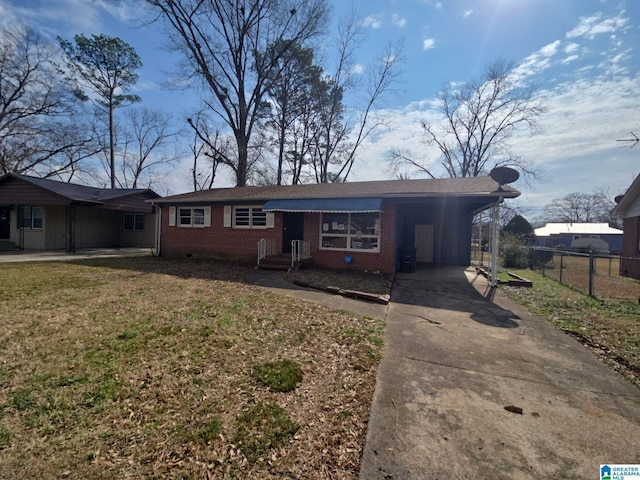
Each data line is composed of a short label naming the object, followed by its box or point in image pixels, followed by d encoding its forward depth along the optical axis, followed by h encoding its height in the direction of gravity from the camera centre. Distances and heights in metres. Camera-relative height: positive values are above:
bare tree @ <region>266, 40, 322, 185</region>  23.22 +11.95
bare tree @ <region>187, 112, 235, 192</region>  25.38 +7.96
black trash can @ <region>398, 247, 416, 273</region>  11.44 -0.80
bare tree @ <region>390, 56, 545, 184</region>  27.20 +9.86
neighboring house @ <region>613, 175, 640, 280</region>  12.34 +0.77
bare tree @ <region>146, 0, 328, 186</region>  21.06 +14.13
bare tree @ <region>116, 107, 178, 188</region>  33.62 +7.86
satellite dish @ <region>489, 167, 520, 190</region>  8.74 +2.04
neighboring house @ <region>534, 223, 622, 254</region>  34.03 +0.94
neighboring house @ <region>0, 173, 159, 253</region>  15.86 +1.12
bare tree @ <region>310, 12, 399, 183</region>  25.36 +10.12
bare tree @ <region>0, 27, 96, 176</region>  23.17 +8.88
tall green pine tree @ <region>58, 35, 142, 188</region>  23.58 +14.65
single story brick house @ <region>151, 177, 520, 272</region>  10.39 +0.69
